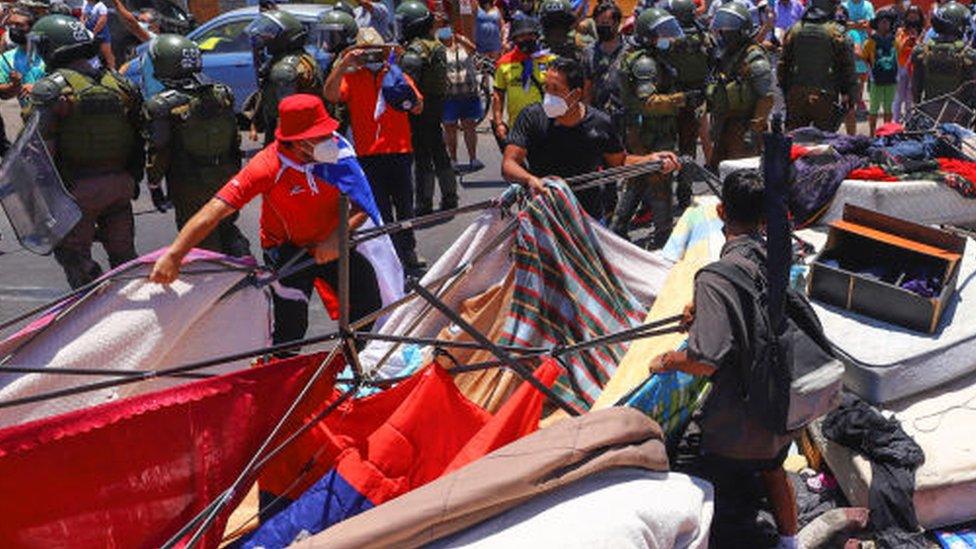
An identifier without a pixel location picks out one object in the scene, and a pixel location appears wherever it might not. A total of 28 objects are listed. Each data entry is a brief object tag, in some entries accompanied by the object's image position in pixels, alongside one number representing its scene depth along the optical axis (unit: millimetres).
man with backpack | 3887
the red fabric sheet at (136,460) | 3455
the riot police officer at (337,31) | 9500
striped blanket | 5359
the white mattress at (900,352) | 5000
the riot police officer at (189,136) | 7348
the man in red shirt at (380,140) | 8336
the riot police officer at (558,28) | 9656
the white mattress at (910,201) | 6969
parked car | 14742
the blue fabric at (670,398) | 4215
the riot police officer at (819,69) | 9641
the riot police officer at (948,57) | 10492
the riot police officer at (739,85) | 9023
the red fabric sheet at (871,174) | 7141
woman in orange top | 12383
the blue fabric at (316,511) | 3727
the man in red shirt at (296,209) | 5238
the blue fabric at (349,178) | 5480
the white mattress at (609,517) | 3230
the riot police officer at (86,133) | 7070
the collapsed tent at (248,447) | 3520
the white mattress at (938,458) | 4602
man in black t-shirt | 6312
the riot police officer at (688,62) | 9367
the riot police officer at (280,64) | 8703
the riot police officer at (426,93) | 9781
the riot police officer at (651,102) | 8578
